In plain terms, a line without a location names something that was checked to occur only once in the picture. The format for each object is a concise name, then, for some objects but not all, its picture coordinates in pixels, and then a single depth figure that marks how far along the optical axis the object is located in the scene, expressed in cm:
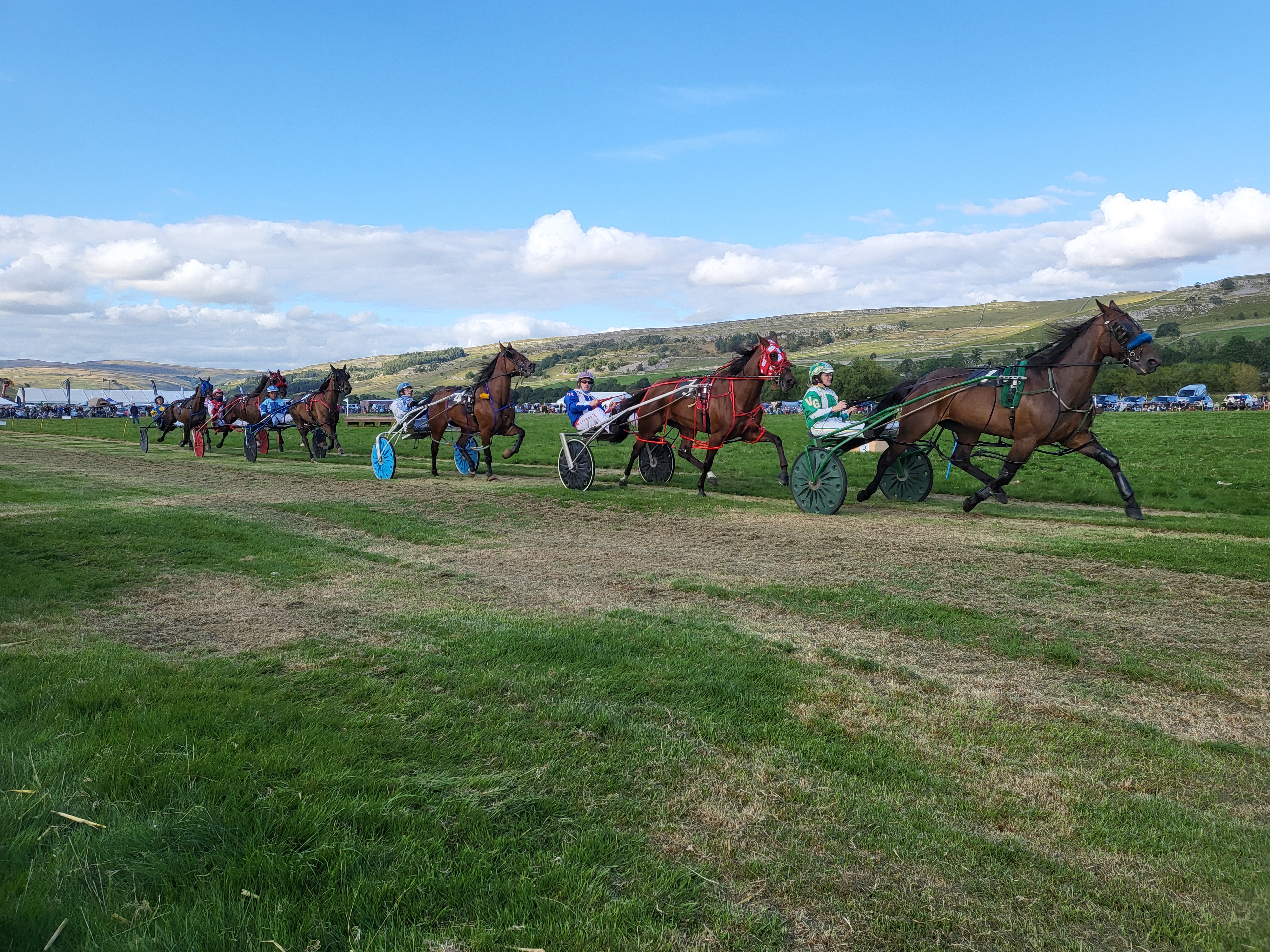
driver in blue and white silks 1694
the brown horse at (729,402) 1434
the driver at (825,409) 1326
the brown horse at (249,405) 2653
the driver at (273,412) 2548
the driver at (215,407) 2817
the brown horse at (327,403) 2439
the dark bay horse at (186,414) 2939
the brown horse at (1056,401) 1156
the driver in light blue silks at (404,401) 2267
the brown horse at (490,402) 1808
